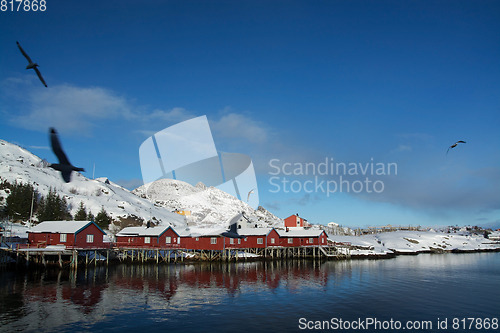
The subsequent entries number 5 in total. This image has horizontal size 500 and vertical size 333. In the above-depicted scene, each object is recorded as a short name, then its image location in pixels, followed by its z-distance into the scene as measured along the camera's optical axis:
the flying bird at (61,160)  15.84
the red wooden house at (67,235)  53.91
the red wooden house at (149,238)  66.69
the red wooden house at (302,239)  78.44
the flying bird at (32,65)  17.12
